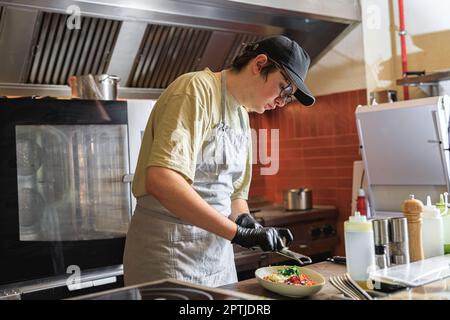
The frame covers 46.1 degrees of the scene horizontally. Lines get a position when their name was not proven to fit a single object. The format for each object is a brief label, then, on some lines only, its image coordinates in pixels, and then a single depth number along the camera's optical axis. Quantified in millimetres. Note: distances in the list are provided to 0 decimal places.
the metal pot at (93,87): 2676
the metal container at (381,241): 1490
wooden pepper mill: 1668
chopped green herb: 1518
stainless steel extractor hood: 2664
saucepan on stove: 3566
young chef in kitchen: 1544
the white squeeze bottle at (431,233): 1753
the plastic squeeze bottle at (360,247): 1400
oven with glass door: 2312
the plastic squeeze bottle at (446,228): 1844
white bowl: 1364
